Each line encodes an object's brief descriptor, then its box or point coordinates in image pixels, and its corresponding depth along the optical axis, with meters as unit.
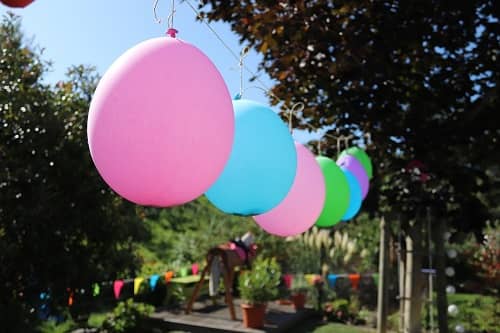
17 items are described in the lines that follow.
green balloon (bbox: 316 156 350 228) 2.56
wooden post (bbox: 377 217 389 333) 4.88
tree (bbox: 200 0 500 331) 3.20
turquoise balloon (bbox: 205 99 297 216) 1.66
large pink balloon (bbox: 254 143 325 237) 2.06
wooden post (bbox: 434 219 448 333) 3.86
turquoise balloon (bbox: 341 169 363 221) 3.05
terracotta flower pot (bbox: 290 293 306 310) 7.36
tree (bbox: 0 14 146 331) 3.72
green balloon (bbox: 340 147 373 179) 3.48
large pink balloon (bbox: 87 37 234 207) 1.23
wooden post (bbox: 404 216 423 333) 4.20
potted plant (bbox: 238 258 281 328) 5.90
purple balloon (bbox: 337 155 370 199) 3.17
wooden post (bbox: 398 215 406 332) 4.80
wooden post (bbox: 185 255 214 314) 6.28
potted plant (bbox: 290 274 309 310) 7.36
